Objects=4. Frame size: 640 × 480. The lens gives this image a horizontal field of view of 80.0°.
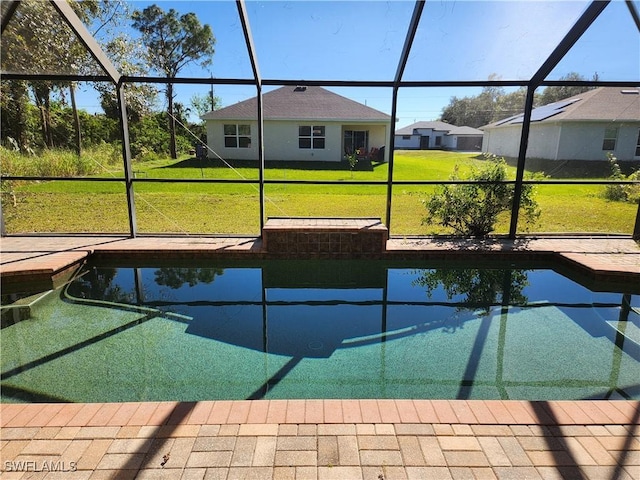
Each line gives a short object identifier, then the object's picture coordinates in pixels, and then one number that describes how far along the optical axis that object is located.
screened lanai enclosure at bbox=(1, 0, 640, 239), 4.96
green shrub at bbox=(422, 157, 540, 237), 6.04
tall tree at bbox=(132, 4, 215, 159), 10.25
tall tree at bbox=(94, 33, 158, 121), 7.42
